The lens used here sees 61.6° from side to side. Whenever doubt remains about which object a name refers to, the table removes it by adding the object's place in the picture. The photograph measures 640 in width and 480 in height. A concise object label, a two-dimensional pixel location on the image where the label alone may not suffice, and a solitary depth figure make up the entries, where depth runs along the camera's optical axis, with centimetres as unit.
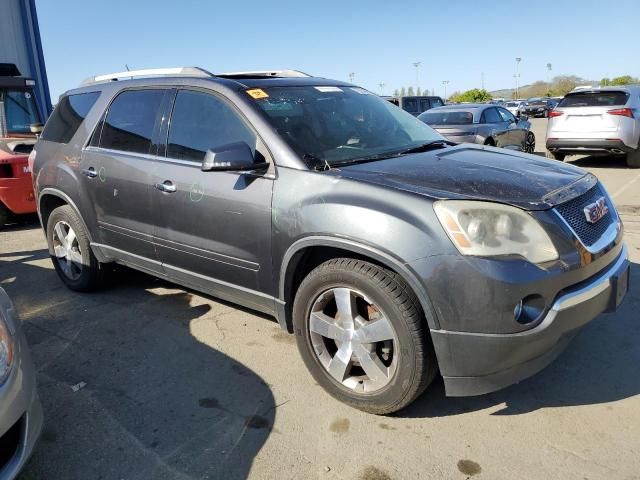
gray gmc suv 239
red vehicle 725
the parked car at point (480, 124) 1126
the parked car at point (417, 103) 2059
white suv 1016
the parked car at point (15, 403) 209
